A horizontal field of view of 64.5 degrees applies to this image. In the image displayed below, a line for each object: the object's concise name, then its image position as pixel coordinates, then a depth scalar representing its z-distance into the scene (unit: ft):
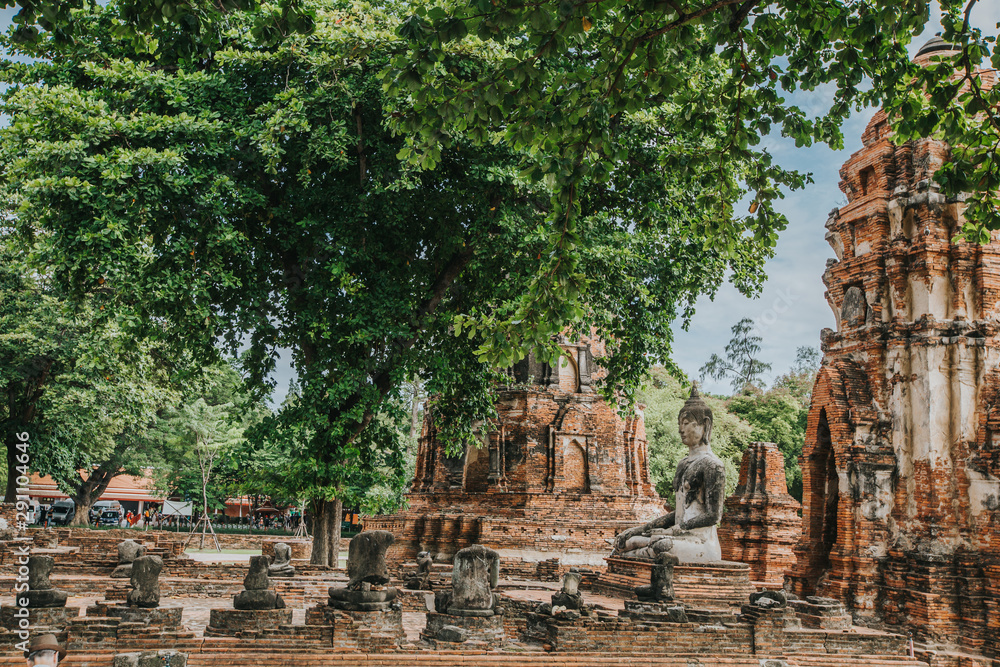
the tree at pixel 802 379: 130.96
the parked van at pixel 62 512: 128.88
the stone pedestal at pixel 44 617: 26.18
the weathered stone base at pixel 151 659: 24.52
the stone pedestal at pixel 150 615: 27.68
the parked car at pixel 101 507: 135.54
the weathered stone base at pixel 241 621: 27.91
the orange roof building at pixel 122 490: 110.63
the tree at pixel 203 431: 89.15
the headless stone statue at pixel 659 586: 33.04
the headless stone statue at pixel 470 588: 30.30
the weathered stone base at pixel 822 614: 33.19
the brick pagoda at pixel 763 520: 51.11
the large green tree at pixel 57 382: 64.49
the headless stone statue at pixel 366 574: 30.76
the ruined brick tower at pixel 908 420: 34.35
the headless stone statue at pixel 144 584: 28.07
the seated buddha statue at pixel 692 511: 38.11
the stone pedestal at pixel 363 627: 27.55
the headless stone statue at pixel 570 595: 31.68
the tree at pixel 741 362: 144.46
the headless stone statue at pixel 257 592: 29.35
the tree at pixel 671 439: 96.78
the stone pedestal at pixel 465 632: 28.68
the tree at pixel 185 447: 93.20
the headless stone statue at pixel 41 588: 28.14
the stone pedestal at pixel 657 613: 30.86
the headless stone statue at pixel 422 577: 44.98
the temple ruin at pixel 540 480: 61.93
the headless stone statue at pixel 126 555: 45.42
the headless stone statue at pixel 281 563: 42.42
